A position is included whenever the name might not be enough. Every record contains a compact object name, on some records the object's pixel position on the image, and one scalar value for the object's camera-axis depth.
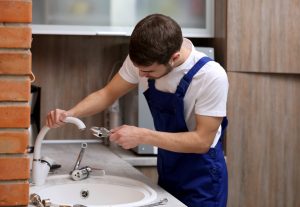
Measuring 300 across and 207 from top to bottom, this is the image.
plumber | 2.68
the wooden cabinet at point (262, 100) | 3.85
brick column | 2.04
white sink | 2.84
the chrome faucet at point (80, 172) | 2.96
